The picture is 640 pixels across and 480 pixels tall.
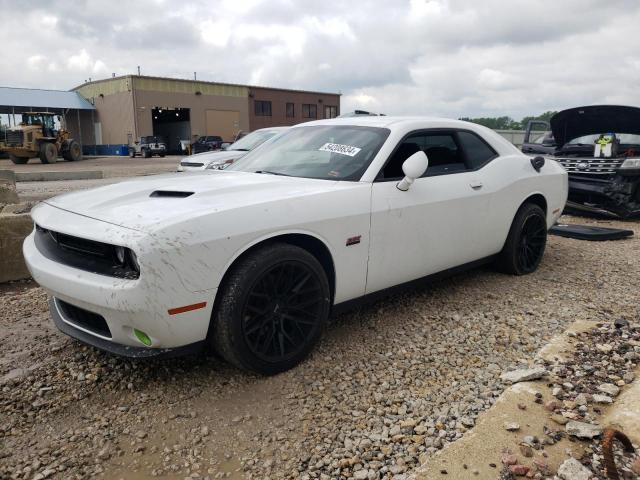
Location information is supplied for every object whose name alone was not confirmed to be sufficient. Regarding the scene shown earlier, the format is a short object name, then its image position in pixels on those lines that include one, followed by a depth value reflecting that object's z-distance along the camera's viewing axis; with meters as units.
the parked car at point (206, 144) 36.03
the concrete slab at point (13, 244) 4.69
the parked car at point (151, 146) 34.72
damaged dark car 8.00
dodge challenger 2.47
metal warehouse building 39.69
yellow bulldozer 25.30
